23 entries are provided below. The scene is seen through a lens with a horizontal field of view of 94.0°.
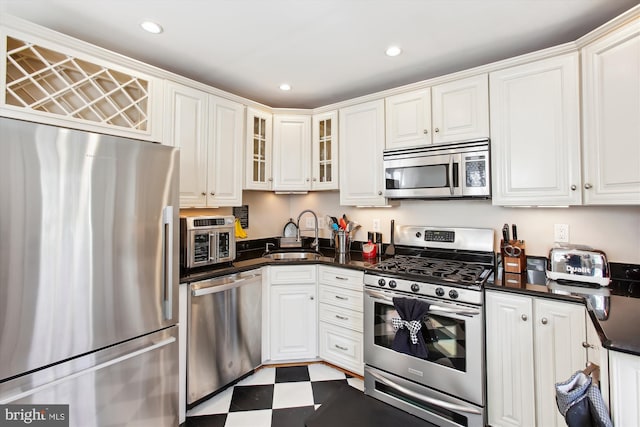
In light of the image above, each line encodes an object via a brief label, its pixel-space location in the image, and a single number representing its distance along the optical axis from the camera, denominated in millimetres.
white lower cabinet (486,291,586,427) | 1563
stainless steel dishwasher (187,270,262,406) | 2020
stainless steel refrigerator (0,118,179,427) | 1261
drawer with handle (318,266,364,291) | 2369
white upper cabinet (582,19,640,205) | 1517
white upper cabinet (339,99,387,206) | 2574
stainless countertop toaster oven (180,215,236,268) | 2170
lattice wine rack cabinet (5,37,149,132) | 1590
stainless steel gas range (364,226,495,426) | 1810
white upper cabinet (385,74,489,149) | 2104
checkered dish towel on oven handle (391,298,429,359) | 1921
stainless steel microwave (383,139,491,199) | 2096
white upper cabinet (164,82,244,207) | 2197
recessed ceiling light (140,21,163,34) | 1732
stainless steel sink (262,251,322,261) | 3039
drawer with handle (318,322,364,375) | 2383
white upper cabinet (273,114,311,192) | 2932
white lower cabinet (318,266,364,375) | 2379
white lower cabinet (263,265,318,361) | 2553
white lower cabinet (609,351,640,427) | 1018
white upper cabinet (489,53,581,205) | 1786
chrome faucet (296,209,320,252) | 3117
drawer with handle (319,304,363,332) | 2383
